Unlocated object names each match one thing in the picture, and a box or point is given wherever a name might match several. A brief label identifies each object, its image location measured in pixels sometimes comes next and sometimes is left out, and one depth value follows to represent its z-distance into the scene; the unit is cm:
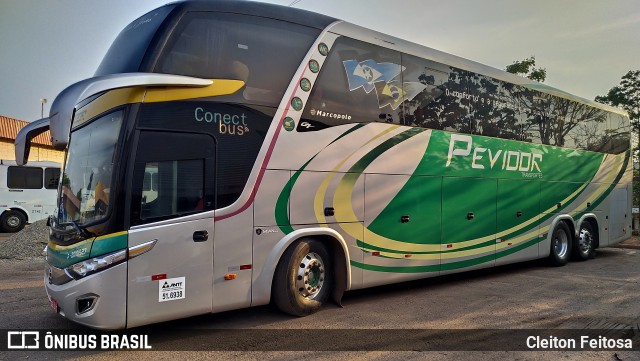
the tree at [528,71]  1952
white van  1919
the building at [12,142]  2712
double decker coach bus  521
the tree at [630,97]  2006
